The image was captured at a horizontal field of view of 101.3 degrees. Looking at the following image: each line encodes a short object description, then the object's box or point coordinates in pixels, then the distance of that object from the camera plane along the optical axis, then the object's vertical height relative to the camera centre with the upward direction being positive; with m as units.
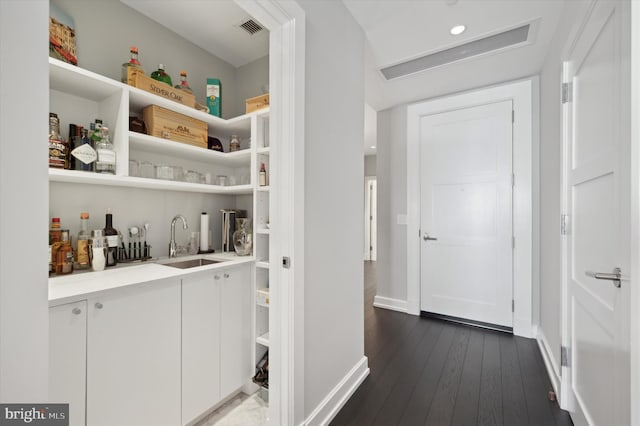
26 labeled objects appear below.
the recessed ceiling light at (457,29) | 1.91 +1.35
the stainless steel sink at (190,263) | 1.88 -0.38
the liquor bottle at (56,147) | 1.31 +0.33
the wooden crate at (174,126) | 1.73 +0.60
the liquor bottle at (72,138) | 1.44 +0.41
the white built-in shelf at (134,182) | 1.32 +0.18
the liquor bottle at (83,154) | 1.40 +0.31
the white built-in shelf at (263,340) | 1.82 -0.89
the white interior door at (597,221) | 0.90 -0.04
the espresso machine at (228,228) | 2.21 -0.14
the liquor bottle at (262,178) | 1.86 +0.24
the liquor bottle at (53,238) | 1.34 -0.14
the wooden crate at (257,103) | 1.89 +0.81
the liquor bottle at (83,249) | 1.47 -0.21
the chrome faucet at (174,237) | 1.95 -0.19
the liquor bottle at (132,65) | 1.63 +0.92
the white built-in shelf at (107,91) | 1.33 +0.70
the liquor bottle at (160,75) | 1.81 +0.95
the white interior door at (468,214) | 2.63 -0.02
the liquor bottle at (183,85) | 1.92 +0.94
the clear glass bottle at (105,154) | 1.46 +0.32
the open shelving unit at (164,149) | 1.44 +0.45
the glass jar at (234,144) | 2.21 +0.58
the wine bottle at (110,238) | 1.58 -0.16
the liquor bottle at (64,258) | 1.35 -0.24
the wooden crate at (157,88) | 1.60 +0.81
